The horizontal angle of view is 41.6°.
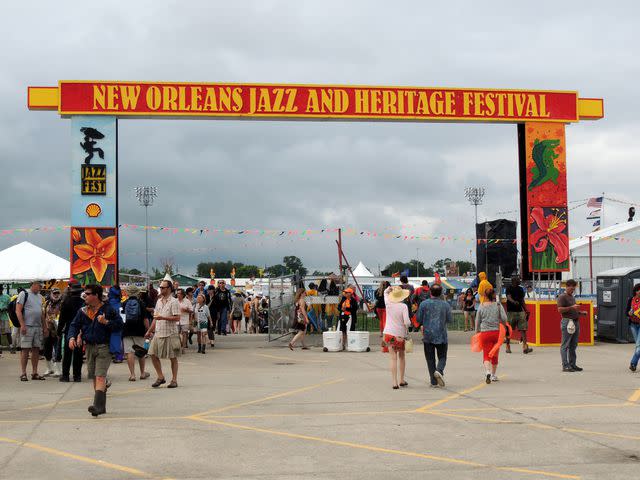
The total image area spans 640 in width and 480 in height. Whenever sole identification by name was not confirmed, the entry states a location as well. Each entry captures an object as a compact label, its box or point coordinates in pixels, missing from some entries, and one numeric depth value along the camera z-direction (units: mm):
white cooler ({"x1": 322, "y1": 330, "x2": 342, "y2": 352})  21359
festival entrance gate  22672
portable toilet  22891
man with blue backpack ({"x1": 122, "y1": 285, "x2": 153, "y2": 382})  14523
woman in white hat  13094
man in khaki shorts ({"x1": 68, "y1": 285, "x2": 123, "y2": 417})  10344
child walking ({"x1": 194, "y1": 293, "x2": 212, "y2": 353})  20797
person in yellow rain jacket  14070
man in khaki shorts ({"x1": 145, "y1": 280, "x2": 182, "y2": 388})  13320
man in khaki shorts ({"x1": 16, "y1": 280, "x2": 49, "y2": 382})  14633
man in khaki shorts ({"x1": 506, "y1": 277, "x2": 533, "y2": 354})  20016
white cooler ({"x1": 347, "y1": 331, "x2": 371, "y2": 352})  21094
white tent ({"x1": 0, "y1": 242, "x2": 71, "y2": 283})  28906
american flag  58656
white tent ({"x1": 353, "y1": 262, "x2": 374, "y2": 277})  59019
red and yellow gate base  22594
